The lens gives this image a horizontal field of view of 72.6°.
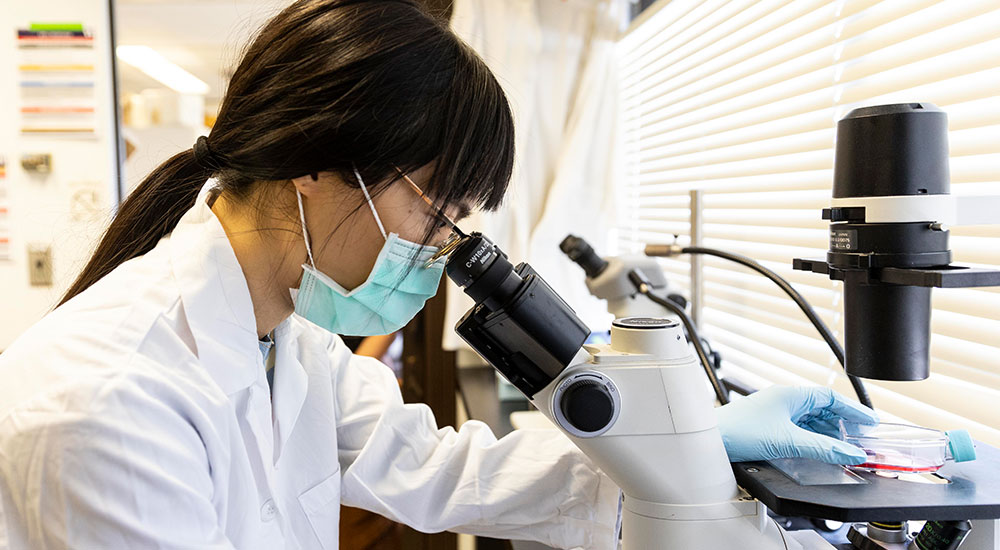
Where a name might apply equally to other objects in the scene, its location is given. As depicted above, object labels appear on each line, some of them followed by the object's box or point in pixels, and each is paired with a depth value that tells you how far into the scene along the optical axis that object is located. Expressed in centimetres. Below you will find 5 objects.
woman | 66
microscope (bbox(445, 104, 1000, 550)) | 66
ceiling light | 273
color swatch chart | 254
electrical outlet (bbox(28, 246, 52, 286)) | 264
